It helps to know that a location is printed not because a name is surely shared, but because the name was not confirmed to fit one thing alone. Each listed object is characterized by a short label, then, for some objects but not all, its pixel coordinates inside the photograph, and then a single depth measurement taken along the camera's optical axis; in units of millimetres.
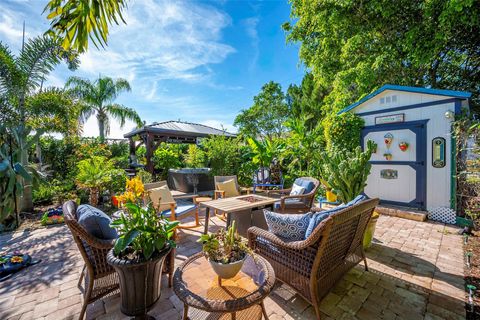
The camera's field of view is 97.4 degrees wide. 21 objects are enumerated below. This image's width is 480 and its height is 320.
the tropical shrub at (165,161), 9781
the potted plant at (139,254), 1901
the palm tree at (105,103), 13622
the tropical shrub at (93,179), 5908
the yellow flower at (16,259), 3221
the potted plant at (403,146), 5730
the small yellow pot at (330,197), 6602
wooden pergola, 8961
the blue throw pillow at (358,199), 2580
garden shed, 5102
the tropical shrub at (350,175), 3865
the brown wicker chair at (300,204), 4520
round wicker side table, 1605
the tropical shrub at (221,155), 8812
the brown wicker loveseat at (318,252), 1994
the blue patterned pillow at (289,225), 2299
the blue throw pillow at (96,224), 2260
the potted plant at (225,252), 1835
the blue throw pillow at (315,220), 2178
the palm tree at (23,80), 5469
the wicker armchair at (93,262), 2023
